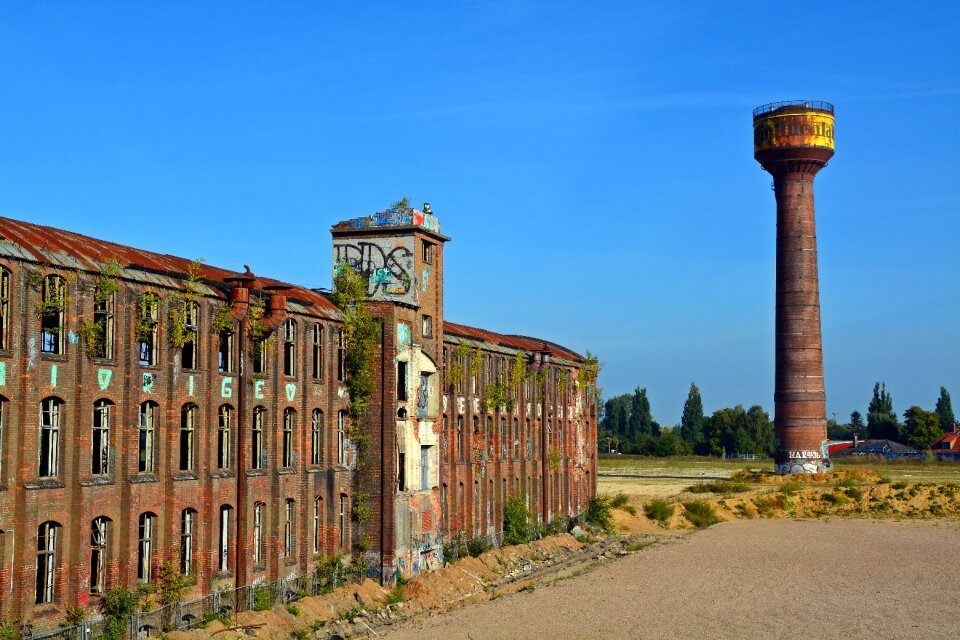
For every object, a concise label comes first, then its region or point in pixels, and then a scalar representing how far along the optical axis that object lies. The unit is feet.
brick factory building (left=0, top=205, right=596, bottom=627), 85.30
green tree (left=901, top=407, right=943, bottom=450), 534.78
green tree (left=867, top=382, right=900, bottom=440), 599.33
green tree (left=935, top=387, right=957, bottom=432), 617.62
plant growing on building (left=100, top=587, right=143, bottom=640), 89.52
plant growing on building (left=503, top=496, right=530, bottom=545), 171.22
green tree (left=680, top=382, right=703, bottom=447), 638.94
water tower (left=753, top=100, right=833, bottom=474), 290.35
